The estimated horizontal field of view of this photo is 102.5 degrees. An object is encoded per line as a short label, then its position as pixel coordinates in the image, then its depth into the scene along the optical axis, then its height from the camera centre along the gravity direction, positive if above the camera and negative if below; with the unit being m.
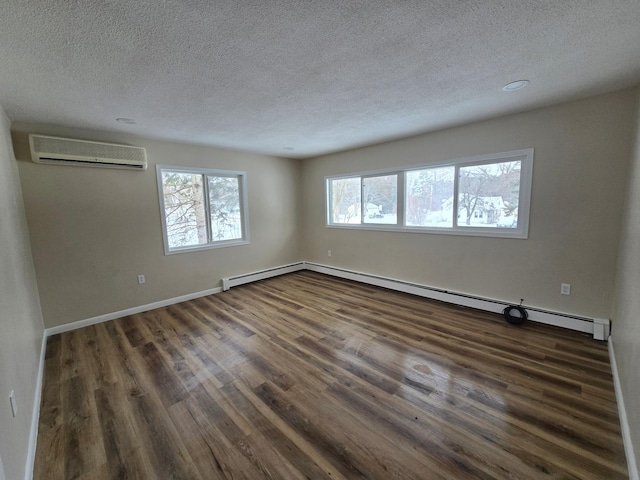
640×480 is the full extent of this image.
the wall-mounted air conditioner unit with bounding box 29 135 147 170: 2.81 +0.78
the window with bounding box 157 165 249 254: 3.90 +0.12
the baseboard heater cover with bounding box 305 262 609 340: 2.63 -1.24
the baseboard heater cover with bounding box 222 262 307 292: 4.52 -1.19
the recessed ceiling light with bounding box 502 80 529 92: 2.16 +1.03
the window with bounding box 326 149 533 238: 3.04 +0.16
